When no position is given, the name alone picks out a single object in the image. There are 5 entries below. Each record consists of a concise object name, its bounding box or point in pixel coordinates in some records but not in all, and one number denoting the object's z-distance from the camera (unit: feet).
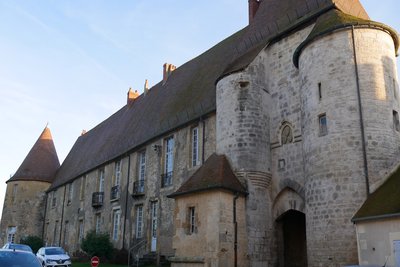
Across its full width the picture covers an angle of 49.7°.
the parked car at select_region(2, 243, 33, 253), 56.74
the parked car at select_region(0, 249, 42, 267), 25.70
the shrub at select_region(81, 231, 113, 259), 77.25
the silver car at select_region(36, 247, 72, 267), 59.41
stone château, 41.60
